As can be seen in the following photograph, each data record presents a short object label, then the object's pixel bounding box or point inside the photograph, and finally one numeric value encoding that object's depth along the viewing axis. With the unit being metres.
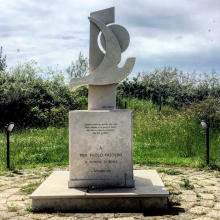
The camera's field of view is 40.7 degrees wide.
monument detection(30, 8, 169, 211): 4.34
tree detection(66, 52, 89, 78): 22.12
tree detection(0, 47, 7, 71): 20.64
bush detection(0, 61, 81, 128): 14.24
